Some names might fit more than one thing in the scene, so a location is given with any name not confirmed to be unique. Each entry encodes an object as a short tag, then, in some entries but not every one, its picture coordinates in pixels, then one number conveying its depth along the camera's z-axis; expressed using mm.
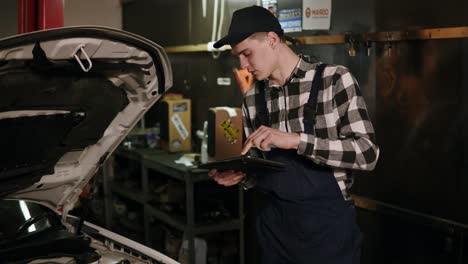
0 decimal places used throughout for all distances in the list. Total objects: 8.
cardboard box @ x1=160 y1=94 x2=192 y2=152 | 3838
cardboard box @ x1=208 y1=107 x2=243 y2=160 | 3330
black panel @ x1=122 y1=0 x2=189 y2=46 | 4254
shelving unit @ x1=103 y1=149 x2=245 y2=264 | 3209
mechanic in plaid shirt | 1796
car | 1336
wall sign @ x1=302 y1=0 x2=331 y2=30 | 2893
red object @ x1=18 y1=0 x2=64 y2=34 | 2881
